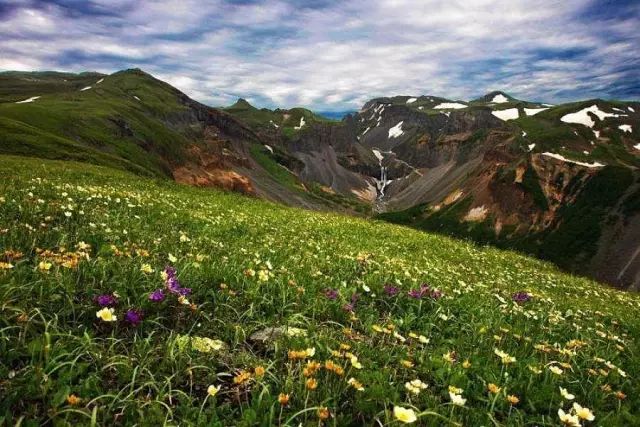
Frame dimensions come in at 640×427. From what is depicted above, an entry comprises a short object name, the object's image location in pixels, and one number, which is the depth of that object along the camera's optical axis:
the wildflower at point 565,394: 5.30
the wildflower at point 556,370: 6.15
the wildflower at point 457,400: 4.65
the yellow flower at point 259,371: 4.76
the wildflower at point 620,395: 5.97
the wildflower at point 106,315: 5.15
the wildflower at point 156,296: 6.11
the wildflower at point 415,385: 4.68
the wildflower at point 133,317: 5.62
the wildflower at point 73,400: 3.94
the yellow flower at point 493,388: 5.19
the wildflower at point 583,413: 4.86
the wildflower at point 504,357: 6.19
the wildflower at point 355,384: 4.62
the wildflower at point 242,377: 4.64
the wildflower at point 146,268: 6.80
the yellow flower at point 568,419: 4.60
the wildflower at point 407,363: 5.60
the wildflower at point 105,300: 5.80
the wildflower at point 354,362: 4.95
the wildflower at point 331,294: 8.02
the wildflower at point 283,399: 4.23
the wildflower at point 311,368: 4.82
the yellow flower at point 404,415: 4.09
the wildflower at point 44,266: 5.82
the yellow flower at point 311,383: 4.47
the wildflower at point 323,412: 4.10
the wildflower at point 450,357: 6.00
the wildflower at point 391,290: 9.11
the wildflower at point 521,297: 12.31
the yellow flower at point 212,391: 4.30
